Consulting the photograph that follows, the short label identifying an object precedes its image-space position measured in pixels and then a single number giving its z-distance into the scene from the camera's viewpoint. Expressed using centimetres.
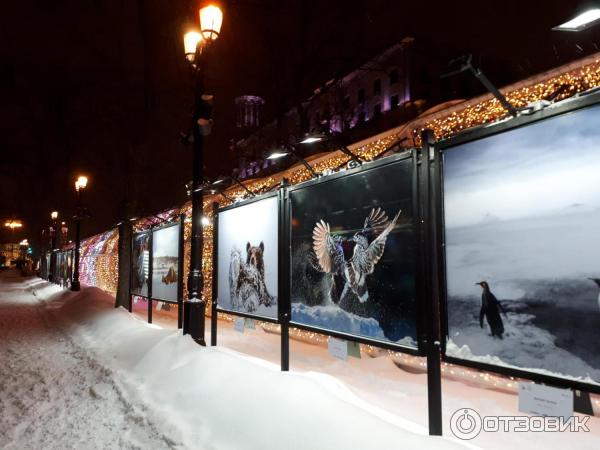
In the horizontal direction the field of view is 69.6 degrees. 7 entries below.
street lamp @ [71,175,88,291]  2346
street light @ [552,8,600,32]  258
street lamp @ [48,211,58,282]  3712
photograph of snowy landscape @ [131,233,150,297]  1170
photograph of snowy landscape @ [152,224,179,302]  1005
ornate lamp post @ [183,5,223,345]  761
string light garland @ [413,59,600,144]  466
